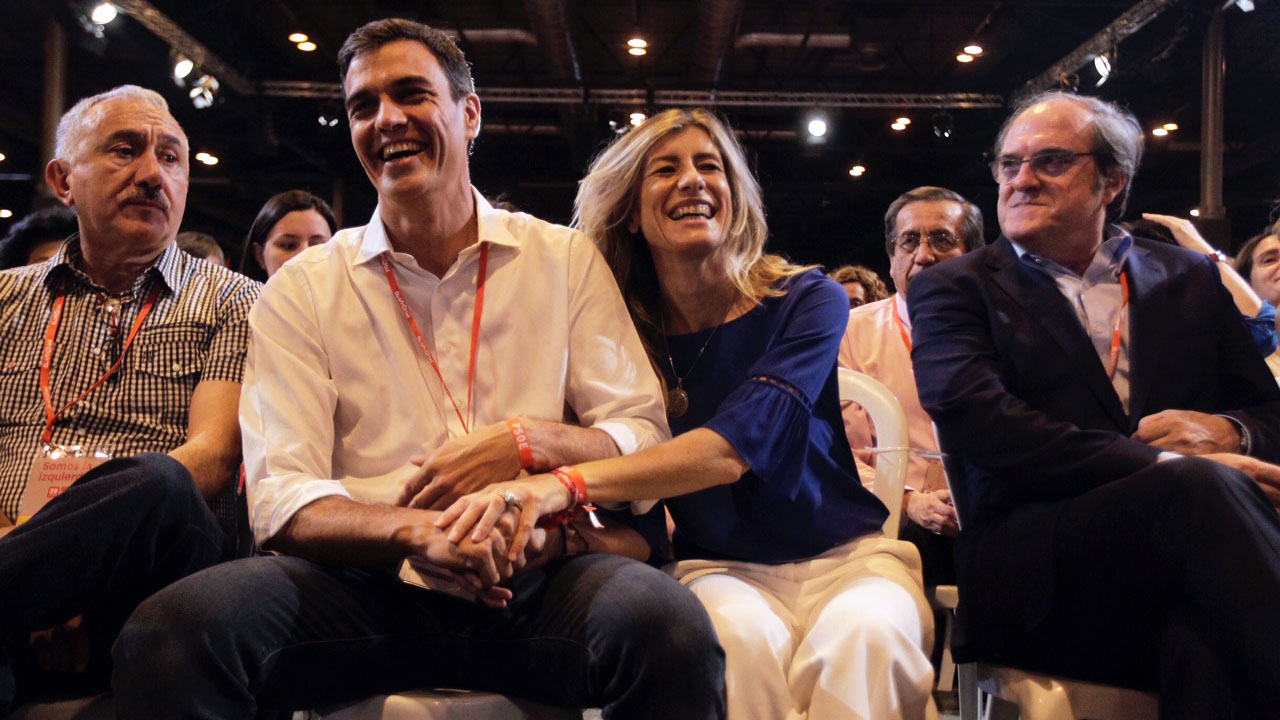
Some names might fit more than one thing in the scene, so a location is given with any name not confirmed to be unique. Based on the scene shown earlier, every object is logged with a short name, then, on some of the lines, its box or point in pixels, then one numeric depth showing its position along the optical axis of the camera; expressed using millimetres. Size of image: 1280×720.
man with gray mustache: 1631
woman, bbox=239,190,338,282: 3605
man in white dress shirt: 1444
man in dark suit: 1522
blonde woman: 1624
